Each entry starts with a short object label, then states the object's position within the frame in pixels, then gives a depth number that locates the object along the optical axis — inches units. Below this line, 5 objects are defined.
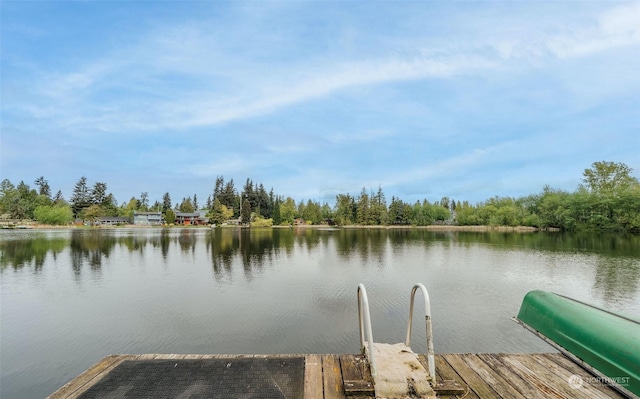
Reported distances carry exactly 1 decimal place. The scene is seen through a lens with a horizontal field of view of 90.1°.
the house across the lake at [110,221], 2918.3
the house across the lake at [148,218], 3134.8
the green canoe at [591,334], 136.3
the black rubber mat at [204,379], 138.5
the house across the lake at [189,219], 3235.7
